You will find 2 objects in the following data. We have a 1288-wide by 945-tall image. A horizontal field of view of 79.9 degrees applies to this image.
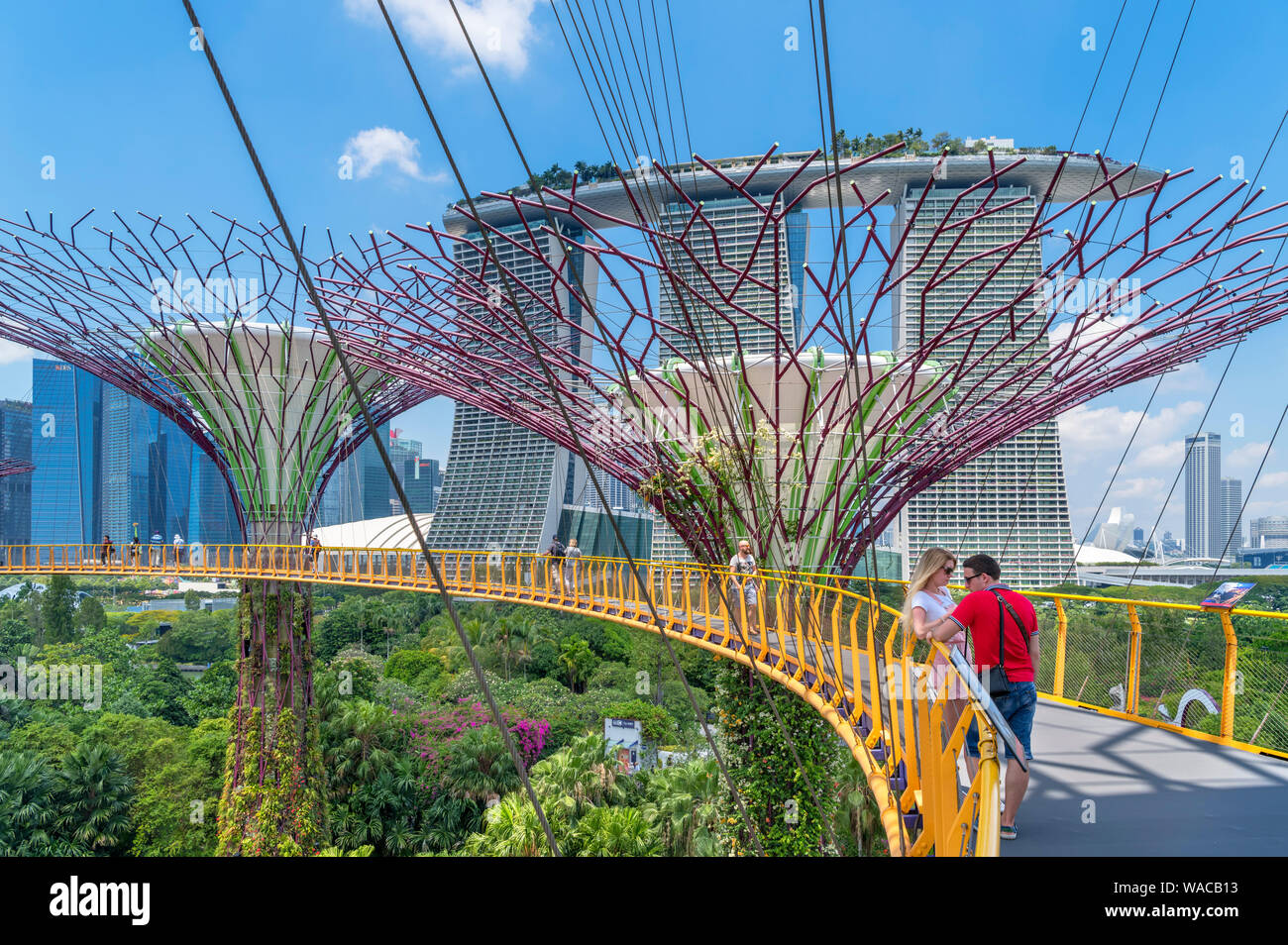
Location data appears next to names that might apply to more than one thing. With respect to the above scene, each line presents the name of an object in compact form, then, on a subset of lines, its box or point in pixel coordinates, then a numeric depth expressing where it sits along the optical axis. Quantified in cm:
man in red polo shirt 370
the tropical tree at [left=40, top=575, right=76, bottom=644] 4578
